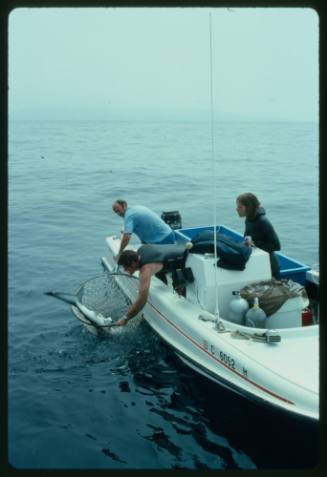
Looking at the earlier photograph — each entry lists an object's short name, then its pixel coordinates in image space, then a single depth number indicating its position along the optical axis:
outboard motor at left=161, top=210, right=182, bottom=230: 8.62
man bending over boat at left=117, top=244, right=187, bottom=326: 5.98
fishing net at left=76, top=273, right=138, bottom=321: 6.50
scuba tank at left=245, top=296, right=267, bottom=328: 5.36
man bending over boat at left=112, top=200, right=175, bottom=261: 7.17
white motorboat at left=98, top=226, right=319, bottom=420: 4.46
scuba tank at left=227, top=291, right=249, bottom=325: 5.51
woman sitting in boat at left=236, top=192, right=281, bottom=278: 6.12
